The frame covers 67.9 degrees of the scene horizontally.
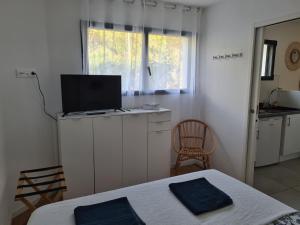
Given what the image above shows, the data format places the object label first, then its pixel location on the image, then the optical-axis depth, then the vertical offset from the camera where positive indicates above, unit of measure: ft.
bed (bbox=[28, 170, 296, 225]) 4.35 -2.70
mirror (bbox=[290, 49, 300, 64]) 13.66 +1.58
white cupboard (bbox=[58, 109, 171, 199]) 8.14 -2.73
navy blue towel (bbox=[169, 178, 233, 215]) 4.77 -2.65
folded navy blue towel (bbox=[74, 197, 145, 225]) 4.22 -2.66
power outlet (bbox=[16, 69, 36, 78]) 7.59 +0.20
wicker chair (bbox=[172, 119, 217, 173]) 11.07 -3.05
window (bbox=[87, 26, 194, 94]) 9.36 +1.02
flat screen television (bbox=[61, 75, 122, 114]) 8.31 -0.51
